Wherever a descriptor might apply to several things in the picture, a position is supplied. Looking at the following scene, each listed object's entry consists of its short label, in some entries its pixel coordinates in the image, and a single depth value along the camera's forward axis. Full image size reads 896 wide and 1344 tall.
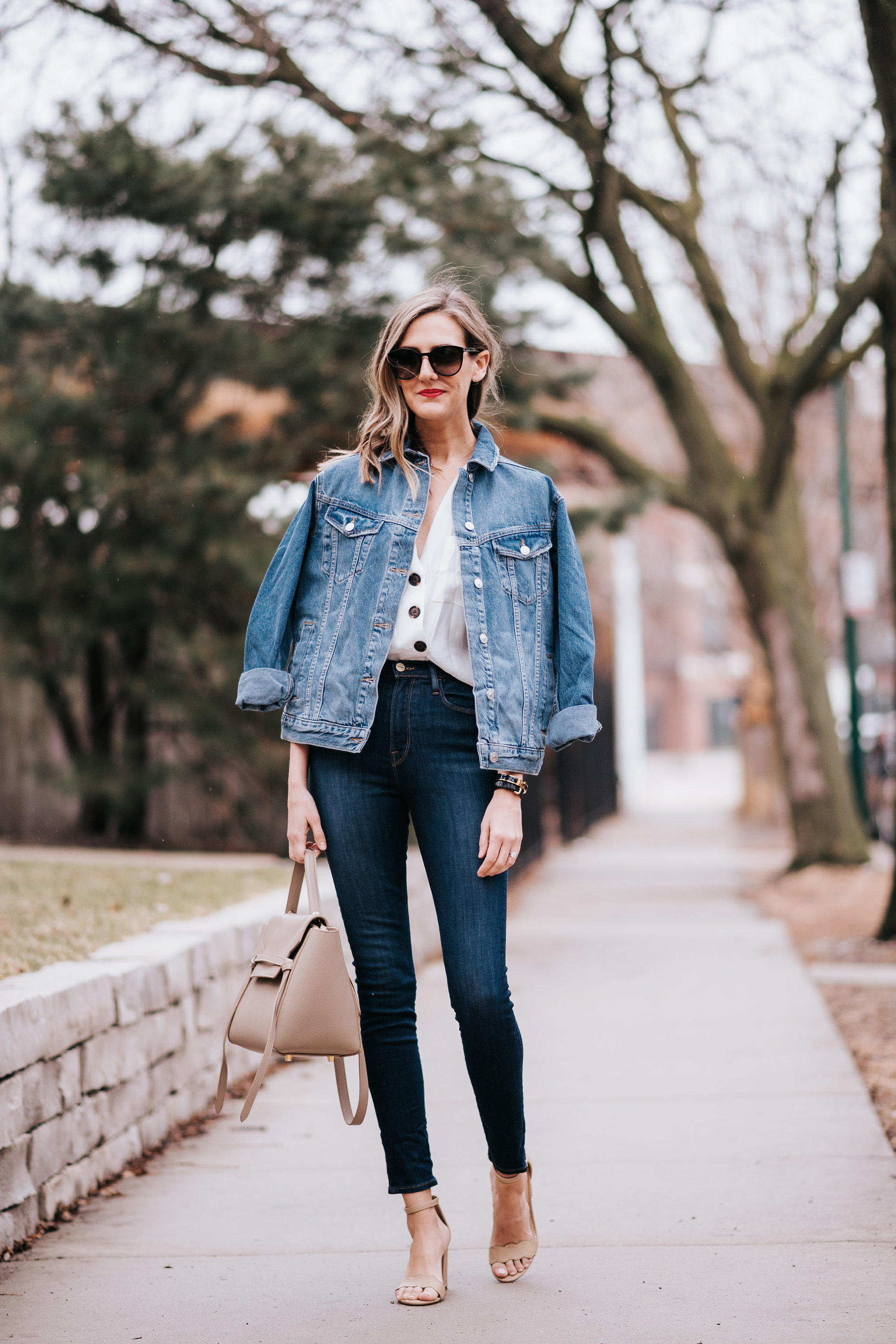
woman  2.85
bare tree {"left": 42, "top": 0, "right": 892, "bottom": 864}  10.29
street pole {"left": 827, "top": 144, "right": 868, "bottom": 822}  13.58
